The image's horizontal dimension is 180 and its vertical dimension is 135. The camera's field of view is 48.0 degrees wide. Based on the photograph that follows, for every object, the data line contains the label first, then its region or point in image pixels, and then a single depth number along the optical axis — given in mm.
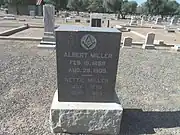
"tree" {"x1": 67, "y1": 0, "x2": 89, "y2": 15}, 80125
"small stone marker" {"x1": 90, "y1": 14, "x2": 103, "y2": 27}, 11269
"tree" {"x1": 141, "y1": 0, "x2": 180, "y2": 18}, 69562
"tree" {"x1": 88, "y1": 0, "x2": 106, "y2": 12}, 78875
